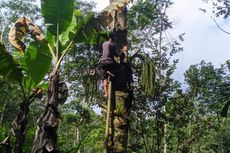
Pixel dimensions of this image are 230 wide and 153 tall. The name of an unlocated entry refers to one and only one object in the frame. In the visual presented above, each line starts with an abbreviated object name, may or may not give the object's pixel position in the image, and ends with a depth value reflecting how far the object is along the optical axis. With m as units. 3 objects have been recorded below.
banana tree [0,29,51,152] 4.91
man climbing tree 4.71
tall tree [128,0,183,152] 8.82
